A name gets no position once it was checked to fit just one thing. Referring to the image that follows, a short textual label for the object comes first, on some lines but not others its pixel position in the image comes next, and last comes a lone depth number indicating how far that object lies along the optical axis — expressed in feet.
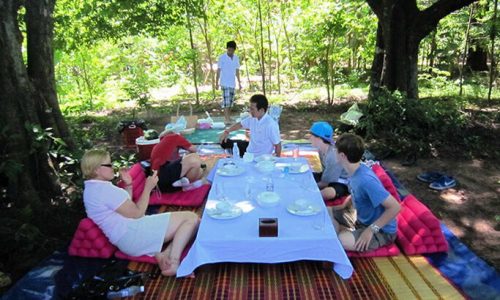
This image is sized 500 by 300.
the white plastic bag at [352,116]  25.40
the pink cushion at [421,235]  11.43
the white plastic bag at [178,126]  22.33
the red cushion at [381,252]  11.23
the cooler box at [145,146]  21.04
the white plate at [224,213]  10.07
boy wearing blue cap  13.60
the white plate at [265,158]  14.72
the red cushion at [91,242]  11.38
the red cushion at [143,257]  11.07
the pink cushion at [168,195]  15.03
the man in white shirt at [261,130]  16.46
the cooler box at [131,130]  24.54
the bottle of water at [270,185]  11.66
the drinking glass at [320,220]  9.68
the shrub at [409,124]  22.34
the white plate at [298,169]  13.26
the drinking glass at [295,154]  15.33
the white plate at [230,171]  13.17
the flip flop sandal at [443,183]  17.35
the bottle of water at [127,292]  9.51
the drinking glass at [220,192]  11.33
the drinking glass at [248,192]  11.32
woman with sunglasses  10.24
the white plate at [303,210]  10.16
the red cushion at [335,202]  14.71
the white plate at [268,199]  10.64
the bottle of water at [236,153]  14.97
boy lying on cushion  15.89
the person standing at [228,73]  30.96
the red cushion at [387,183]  13.42
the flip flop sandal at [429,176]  17.99
